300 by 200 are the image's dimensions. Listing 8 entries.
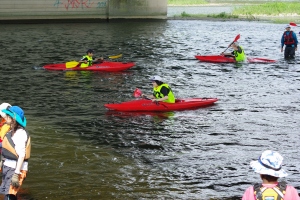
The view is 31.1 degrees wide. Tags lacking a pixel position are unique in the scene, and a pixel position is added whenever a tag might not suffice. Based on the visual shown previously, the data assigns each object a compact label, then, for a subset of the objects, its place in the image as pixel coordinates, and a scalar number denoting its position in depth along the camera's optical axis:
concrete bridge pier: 48.94
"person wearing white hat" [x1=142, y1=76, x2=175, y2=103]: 15.76
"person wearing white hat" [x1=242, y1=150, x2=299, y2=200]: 4.98
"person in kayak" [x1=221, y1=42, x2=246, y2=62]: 25.47
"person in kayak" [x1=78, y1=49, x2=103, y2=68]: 23.69
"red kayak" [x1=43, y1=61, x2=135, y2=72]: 23.92
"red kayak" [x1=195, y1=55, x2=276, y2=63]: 26.64
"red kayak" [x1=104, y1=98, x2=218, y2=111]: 16.06
